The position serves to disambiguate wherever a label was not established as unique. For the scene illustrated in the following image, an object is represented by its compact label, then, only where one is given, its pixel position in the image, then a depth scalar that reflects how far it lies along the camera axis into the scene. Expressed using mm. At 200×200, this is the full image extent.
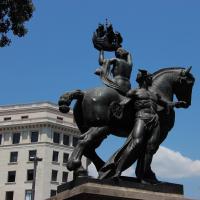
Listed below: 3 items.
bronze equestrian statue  10633
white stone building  76875
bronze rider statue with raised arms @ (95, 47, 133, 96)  11195
